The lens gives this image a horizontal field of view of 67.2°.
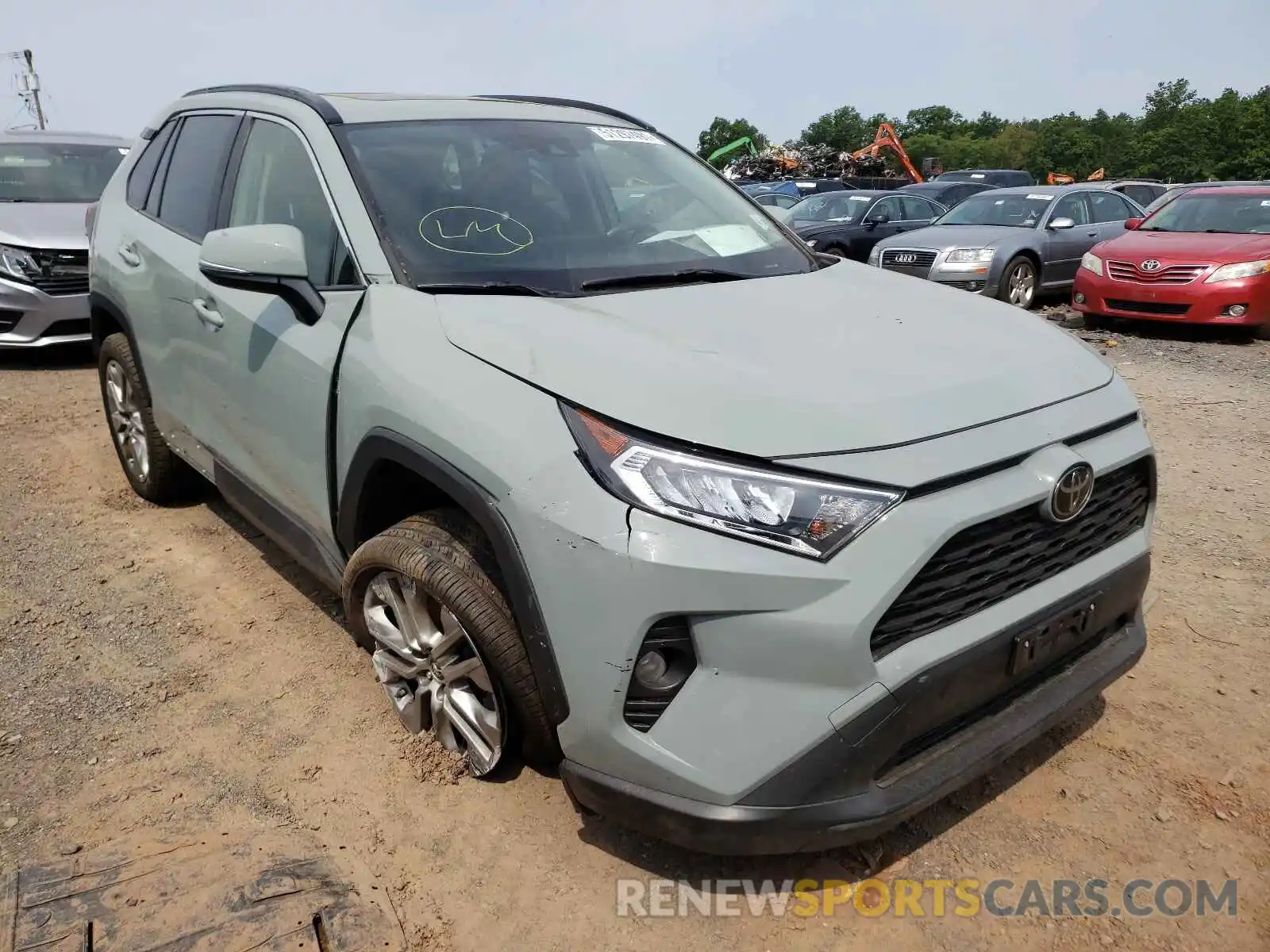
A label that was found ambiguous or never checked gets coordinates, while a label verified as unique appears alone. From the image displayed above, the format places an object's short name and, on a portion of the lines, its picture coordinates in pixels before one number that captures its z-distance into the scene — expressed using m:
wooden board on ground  2.08
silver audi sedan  10.11
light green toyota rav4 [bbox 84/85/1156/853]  1.86
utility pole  44.28
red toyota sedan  8.43
